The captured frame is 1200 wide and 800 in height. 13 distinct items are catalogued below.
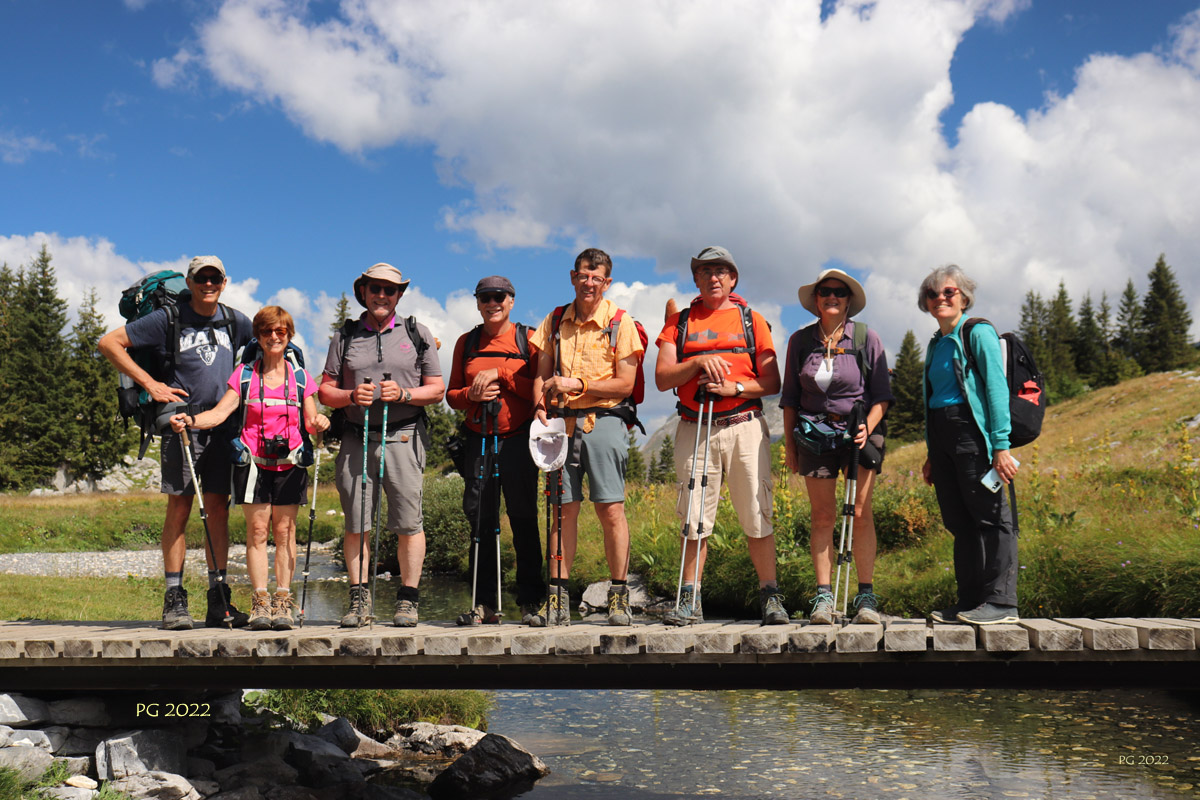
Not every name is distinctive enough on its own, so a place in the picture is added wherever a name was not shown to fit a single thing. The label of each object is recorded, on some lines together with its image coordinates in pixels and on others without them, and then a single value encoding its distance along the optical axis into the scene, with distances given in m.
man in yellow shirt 5.43
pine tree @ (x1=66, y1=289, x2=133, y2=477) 51.72
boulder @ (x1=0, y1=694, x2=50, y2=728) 5.85
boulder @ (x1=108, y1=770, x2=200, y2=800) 5.73
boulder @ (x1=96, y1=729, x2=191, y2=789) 5.89
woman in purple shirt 5.26
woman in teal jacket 4.98
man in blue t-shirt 5.87
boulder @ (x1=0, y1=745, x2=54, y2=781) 5.56
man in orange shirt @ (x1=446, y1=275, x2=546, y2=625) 5.85
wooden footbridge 4.91
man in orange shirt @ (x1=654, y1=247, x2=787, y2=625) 5.38
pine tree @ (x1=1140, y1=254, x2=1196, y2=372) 72.50
